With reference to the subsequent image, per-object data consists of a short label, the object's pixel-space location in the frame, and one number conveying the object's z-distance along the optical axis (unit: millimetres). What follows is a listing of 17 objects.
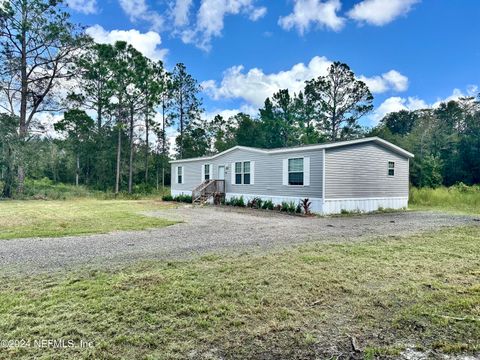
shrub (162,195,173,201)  20412
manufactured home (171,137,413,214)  12258
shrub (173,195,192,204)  18448
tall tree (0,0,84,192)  19172
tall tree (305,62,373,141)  28703
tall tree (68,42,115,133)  22141
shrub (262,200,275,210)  13906
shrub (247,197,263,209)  14624
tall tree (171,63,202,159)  29422
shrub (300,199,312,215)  12214
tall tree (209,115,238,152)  35091
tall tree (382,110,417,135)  36969
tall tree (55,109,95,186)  25156
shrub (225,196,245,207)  15712
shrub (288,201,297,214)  12664
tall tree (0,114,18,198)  18266
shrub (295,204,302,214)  12454
